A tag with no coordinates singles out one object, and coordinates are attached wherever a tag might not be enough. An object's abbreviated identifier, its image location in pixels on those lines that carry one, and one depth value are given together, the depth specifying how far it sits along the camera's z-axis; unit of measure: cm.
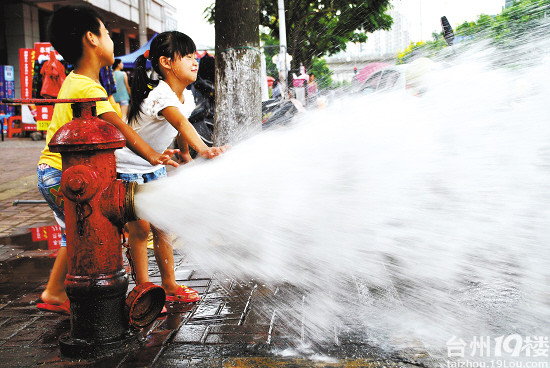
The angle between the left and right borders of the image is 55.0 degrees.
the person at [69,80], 266
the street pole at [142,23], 1673
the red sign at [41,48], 1445
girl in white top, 291
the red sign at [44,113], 888
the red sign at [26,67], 1581
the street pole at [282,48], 1449
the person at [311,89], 1079
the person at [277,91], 1435
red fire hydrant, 216
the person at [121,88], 945
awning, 1542
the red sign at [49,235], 468
